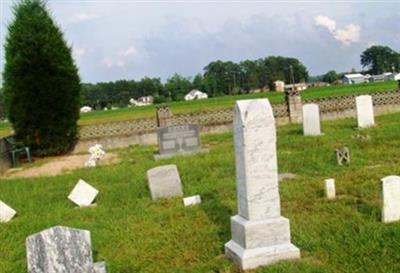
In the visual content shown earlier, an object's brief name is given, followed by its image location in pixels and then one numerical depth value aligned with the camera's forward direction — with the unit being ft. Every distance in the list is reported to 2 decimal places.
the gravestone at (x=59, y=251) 14.02
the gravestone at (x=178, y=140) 48.44
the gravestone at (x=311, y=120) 50.37
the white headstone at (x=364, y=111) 52.13
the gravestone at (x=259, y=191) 16.88
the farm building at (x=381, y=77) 374.71
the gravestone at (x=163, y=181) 28.14
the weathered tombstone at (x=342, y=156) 32.60
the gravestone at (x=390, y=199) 19.21
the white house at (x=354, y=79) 405.80
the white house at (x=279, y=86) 315.00
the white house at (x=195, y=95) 372.29
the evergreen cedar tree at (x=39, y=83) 57.36
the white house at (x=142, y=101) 374.84
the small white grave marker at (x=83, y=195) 28.86
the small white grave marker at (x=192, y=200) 25.81
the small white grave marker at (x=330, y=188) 23.80
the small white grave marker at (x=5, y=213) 26.66
